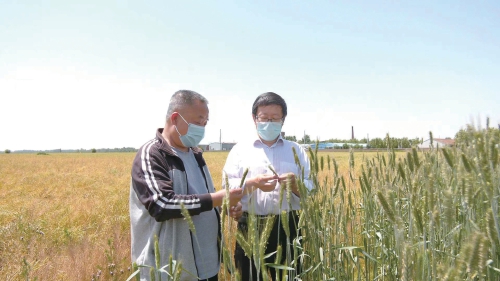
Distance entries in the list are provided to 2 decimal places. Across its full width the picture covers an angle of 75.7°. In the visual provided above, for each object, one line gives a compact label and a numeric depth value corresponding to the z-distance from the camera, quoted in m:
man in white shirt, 2.11
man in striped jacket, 1.48
